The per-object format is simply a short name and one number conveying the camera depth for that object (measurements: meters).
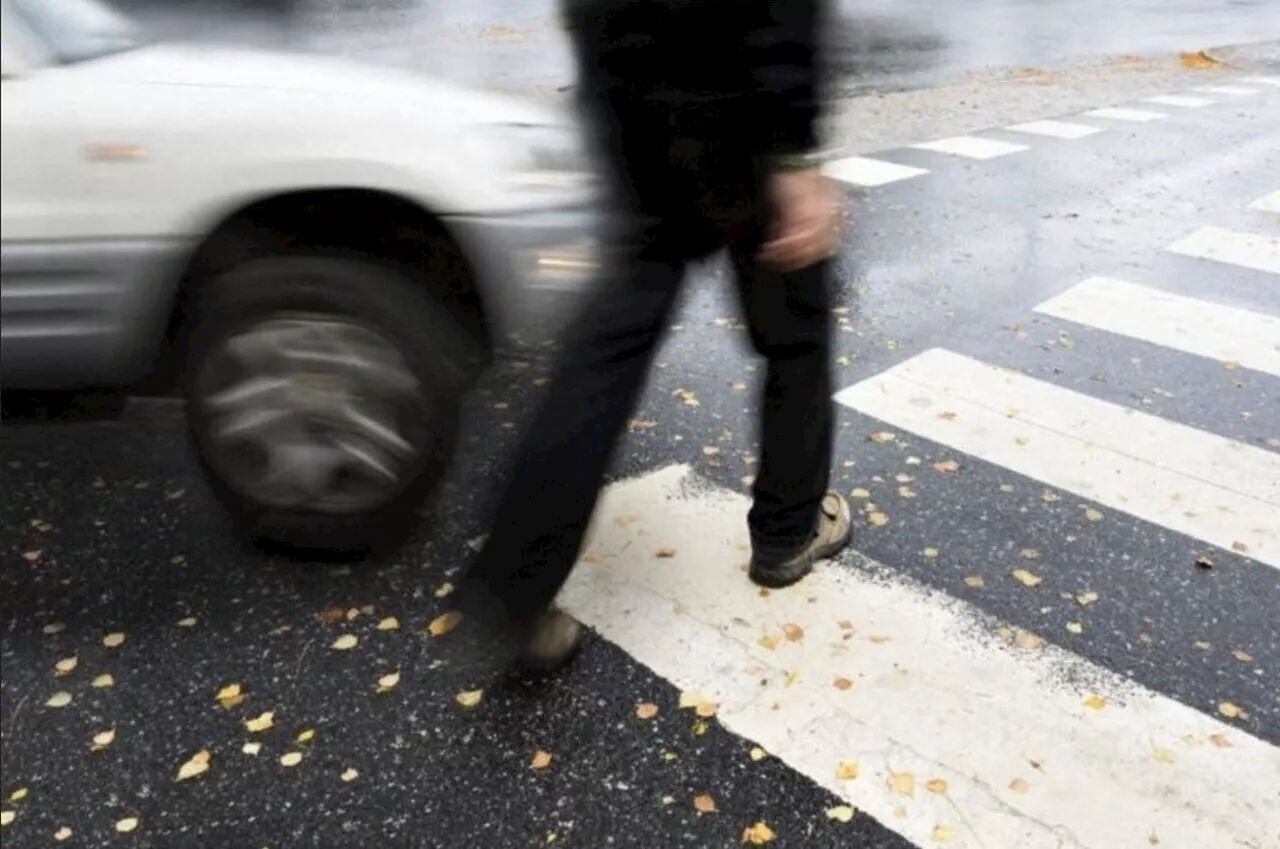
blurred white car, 3.12
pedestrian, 2.48
